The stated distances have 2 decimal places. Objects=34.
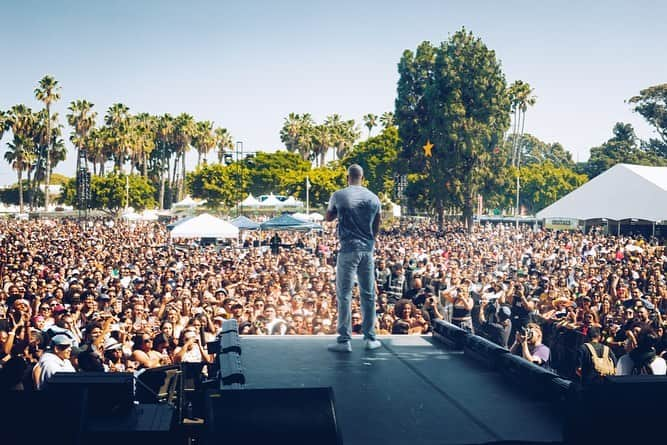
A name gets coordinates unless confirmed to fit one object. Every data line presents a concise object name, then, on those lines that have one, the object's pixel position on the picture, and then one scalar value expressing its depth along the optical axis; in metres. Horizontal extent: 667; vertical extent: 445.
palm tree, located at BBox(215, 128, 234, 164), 82.69
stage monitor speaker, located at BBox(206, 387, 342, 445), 2.53
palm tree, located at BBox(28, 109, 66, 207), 66.06
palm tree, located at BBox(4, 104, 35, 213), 64.81
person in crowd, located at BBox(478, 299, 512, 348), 8.85
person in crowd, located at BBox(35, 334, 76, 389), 5.74
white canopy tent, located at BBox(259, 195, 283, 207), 39.34
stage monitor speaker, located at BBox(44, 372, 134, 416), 2.86
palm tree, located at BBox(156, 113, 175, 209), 78.50
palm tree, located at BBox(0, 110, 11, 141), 63.25
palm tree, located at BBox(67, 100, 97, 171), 69.69
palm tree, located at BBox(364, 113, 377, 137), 80.19
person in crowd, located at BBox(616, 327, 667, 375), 6.01
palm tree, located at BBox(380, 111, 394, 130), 76.75
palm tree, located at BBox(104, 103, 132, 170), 69.94
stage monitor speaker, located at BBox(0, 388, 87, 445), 2.54
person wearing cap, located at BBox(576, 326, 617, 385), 6.14
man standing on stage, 4.54
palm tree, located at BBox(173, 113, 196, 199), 78.59
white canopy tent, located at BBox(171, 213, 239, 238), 19.31
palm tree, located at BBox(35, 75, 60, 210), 60.59
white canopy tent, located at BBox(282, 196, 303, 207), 39.53
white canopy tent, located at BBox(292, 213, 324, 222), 38.45
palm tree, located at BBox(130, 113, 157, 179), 72.75
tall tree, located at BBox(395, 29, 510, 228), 44.03
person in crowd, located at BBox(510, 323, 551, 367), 7.37
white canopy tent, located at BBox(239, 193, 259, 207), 40.89
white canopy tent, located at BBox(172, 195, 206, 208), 56.80
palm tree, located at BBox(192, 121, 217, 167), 80.19
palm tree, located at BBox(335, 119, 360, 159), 81.69
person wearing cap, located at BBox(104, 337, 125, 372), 7.00
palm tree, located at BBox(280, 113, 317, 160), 86.29
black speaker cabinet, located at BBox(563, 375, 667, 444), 2.43
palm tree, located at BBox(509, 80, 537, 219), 66.50
